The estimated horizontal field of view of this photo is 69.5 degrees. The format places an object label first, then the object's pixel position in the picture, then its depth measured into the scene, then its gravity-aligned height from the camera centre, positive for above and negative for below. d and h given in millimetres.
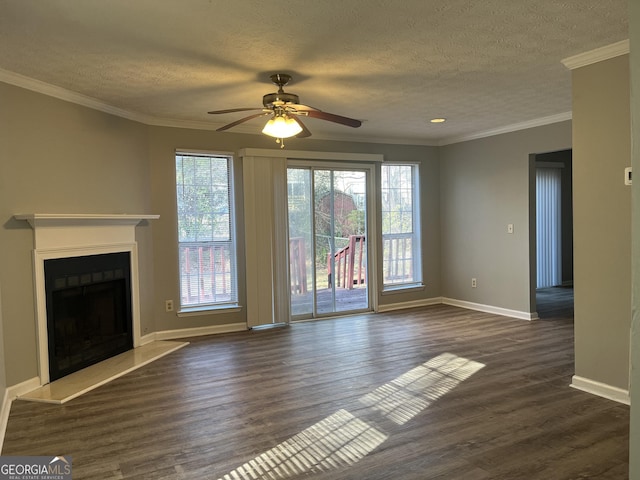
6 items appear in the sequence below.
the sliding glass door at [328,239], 5957 -92
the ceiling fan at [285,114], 3416 +905
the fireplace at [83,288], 3750 -452
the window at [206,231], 5348 +58
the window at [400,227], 6695 +50
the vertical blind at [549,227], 8312 -1
